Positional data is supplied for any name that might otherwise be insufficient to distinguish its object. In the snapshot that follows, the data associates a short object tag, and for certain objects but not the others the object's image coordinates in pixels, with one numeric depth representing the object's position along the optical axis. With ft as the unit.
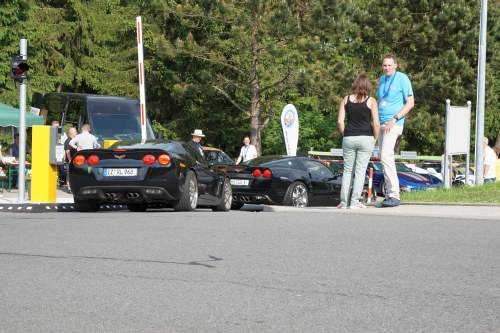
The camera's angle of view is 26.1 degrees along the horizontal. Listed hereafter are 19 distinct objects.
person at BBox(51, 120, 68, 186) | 92.94
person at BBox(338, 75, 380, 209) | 49.42
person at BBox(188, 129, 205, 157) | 83.30
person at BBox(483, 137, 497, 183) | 86.79
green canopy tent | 88.58
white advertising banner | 102.99
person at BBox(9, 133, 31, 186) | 93.56
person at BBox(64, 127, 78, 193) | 83.51
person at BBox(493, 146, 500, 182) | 90.61
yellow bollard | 62.69
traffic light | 62.28
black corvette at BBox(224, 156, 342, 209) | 69.56
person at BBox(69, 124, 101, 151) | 77.46
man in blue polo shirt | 50.48
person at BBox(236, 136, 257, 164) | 98.02
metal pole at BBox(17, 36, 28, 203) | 62.18
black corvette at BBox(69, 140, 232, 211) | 54.90
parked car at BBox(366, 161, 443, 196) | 114.37
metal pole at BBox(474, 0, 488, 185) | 82.28
